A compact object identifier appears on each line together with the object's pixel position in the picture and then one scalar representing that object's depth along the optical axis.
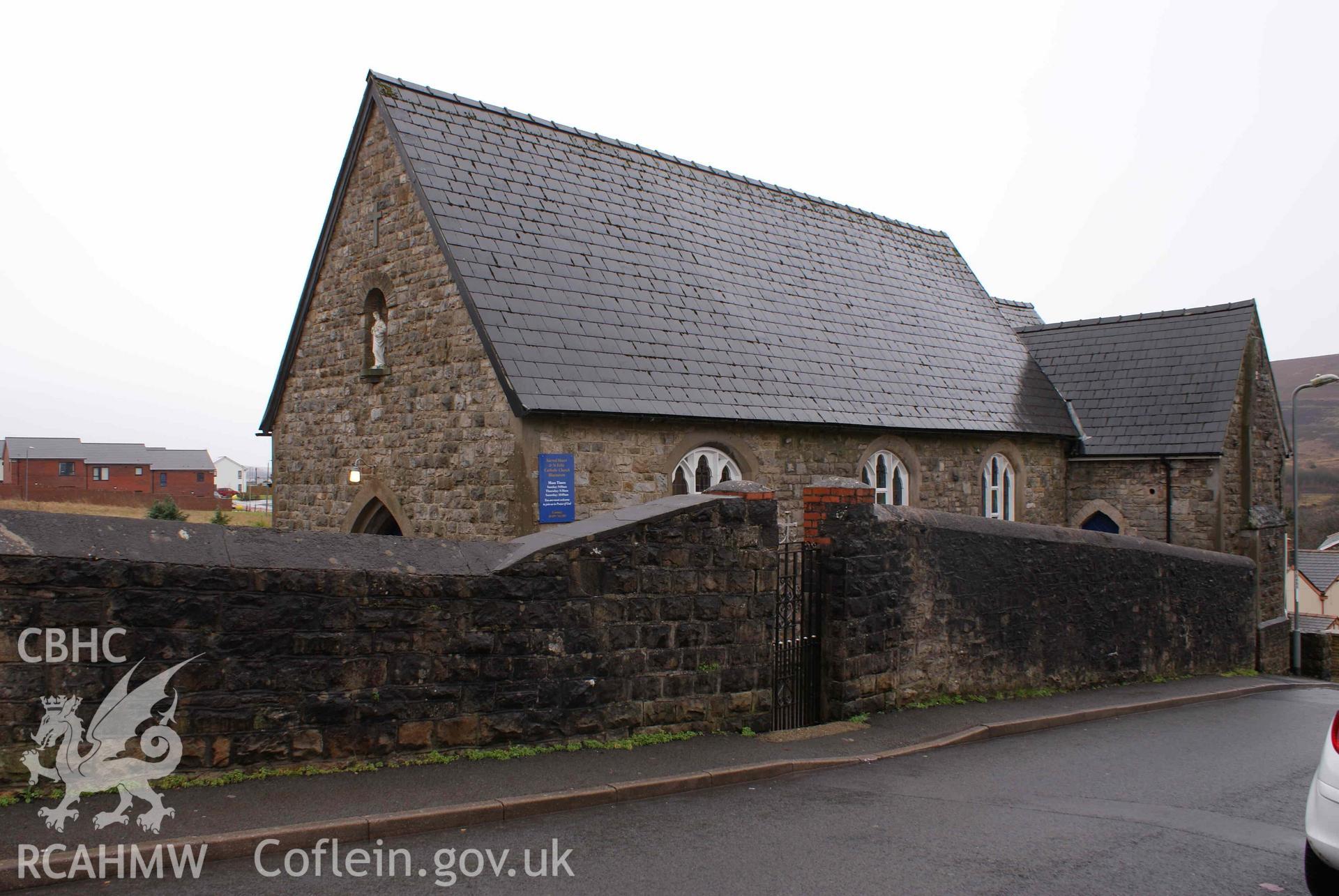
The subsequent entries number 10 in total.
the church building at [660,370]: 13.02
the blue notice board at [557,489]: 12.22
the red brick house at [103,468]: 69.44
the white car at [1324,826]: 4.79
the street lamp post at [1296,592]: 19.59
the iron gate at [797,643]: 8.86
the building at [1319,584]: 56.19
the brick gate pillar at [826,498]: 9.41
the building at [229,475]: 125.50
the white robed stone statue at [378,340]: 14.99
